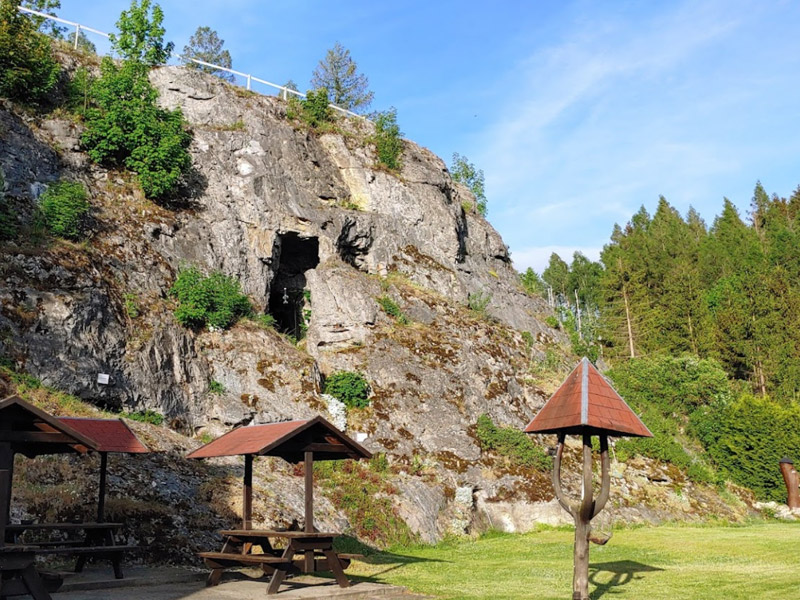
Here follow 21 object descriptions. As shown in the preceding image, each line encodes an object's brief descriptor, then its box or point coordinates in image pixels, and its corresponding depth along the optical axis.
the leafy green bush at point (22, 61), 25.64
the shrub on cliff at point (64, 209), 22.41
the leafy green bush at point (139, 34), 30.25
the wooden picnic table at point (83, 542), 11.66
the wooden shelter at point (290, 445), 11.76
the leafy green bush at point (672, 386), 33.88
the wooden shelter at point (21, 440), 8.81
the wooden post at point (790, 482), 28.03
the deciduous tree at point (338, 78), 47.12
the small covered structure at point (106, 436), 12.51
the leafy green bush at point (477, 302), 31.58
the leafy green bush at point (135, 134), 26.33
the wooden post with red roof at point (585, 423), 10.30
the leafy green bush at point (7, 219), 21.12
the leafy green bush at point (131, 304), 22.20
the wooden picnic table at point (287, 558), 11.16
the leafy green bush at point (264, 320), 25.53
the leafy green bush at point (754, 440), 29.50
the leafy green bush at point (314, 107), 34.22
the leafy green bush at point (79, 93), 27.50
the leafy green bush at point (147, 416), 20.10
